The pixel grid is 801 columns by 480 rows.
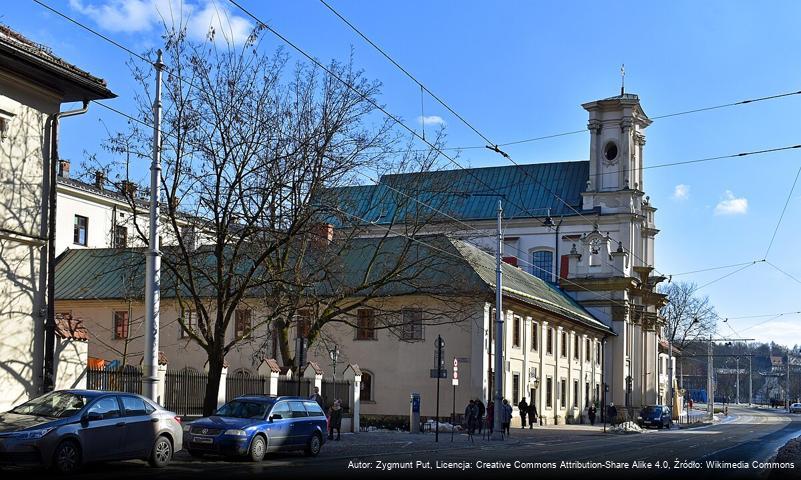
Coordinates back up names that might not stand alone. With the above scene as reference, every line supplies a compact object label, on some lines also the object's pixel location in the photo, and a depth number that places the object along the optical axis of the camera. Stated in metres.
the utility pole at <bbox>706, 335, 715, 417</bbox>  86.47
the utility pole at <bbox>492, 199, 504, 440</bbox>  37.34
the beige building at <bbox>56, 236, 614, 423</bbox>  45.59
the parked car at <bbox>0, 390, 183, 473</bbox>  16.71
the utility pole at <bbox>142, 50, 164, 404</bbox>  21.48
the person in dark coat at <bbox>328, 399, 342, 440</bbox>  32.69
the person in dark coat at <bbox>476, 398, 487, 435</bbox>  41.35
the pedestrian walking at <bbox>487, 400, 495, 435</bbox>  41.62
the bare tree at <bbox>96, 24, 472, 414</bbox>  27.27
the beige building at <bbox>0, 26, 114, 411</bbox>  23.34
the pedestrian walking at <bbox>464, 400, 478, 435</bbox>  36.81
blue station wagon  22.03
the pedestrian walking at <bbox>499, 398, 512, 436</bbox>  40.47
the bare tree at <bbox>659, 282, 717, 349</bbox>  106.69
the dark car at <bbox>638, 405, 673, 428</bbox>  62.19
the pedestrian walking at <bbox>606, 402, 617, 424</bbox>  58.00
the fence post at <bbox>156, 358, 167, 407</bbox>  30.41
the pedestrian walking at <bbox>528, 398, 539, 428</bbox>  49.80
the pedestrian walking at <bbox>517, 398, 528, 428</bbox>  49.34
